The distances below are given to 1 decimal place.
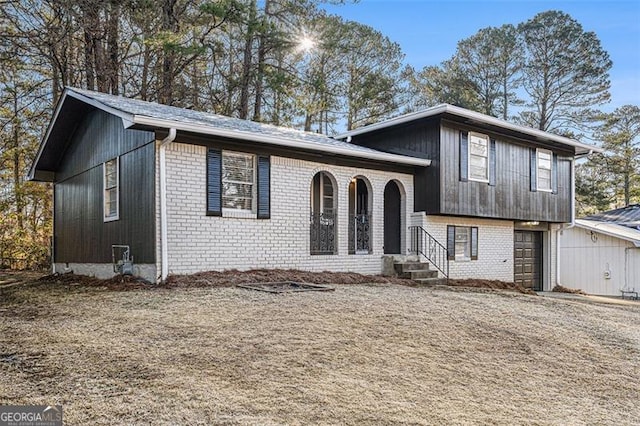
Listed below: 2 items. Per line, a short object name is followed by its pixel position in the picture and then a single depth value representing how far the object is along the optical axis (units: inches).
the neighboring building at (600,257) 695.1
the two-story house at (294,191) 378.6
